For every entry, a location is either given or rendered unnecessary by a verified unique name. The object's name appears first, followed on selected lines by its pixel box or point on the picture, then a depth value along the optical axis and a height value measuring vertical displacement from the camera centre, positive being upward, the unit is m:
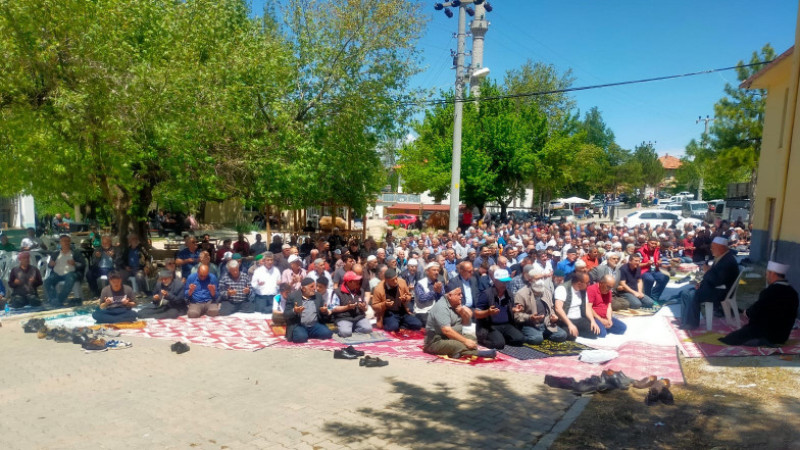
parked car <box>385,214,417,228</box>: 32.78 -2.03
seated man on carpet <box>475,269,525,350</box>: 7.85 -1.92
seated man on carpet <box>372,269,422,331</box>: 8.86 -1.97
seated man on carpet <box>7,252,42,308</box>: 10.30 -2.11
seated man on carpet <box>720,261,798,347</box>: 7.08 -1.55
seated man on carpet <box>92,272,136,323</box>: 9.11 -2.20
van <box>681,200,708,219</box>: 38.45 -0.69
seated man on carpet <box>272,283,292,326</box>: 9.10 -2.19
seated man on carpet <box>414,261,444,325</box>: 8.80 -1.75
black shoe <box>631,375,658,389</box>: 6.06 -2.16
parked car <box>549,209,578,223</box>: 38.21 -1.59
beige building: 9.77 +0.72
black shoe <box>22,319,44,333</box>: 8.79 -2.53
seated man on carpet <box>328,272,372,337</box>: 8.72 -2.02
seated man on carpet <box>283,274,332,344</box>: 8.41 -2.09
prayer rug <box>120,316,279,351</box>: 8.32 -2.53
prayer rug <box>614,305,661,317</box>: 10.05 -2.24
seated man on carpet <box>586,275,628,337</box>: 8.70 -1.85
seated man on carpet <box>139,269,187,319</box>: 9.71 -2.26
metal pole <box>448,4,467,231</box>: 18.22 +2.17
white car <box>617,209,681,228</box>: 27.41 -1.04
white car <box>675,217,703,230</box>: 26.73 -1.25
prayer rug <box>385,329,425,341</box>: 8.73 -2.45
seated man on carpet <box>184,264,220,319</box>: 9.85 -2.10
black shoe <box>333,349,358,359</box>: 7.45 -2.39
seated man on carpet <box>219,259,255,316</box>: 10.12 -2.11
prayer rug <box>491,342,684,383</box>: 6.80 -2.28
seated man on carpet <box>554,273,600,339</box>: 8.38 -1.83
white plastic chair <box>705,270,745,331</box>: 8.26 -1.69
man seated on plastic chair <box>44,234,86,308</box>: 10.80 -2.01
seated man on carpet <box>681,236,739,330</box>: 8.21 -1.32
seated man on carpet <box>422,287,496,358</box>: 7.41 -2.00
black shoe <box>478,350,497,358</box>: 7.42 -2.30
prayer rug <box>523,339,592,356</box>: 7.71 -2.32
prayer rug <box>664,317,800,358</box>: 7.05 -2.11
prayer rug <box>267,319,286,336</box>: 8.79 -2.47
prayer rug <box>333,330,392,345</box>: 8.36 -2.45
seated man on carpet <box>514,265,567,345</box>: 8.06 -1.87
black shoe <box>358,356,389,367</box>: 7.18 -2.39
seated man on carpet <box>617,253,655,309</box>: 10.45 -1.80
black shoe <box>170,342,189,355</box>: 7.78 -2.48
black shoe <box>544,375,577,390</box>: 6.30 -2.27
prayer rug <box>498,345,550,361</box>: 7.53 -2.34
